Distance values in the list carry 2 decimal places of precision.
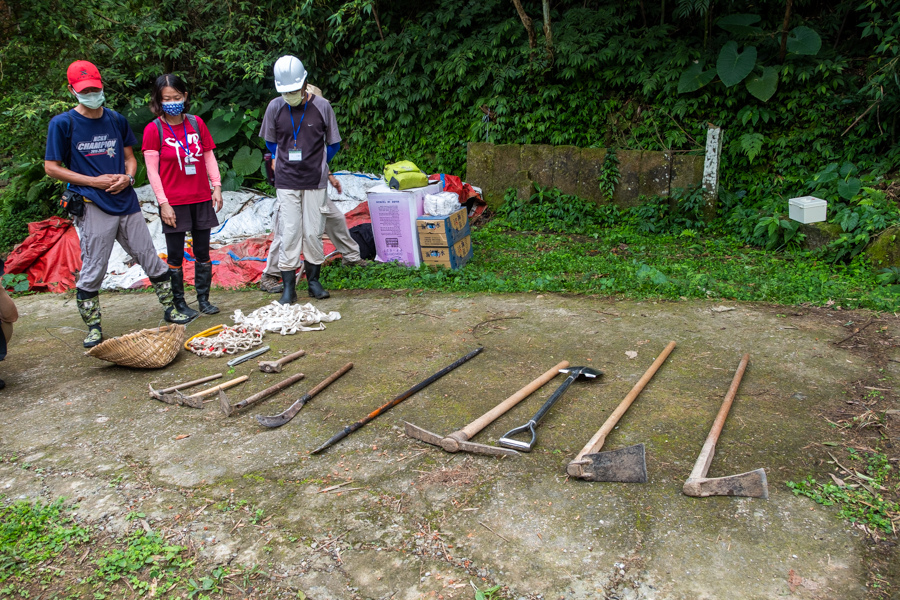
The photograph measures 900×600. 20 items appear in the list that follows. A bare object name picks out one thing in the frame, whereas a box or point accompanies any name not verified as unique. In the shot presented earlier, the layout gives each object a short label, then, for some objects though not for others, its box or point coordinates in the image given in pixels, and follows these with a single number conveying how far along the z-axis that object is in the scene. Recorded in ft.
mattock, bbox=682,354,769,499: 7.54
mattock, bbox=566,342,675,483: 7.99
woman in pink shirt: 14.53
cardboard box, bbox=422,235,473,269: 18.97
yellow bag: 18.98
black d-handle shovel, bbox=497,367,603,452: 9.00
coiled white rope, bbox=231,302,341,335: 14.80
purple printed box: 18.93
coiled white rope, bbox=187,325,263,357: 13.60
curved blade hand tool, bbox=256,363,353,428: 10.19
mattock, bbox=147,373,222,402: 11.32
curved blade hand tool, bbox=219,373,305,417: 10.60
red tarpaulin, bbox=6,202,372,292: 20.45
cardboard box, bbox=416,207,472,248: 18.54
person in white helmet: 16.10
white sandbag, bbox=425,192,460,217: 18.92
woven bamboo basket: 12.11
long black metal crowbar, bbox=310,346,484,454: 9.57
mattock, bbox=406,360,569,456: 8.93
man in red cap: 12.85
